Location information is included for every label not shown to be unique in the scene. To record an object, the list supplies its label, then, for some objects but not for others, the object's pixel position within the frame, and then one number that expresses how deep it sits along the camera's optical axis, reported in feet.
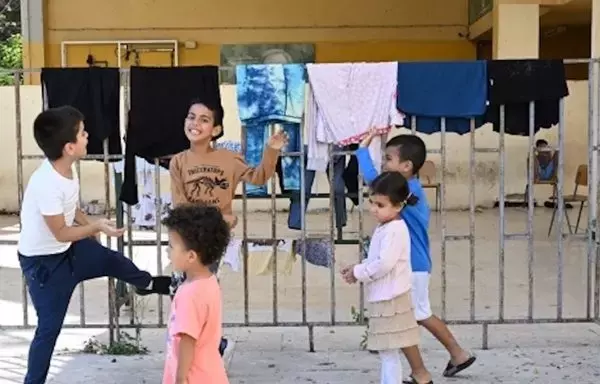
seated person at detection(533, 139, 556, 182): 38.24
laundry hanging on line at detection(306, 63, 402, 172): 17.28
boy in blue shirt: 14.75
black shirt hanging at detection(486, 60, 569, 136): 17.42
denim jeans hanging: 17.84
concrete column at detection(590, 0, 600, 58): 38.47
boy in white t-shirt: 13.07
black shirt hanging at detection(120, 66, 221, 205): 17.21
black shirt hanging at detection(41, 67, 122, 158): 17.17
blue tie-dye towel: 17.35
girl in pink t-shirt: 9.66
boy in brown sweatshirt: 14.73
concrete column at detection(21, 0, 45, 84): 61.57
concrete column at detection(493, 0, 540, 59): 49.26
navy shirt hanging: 17.34
